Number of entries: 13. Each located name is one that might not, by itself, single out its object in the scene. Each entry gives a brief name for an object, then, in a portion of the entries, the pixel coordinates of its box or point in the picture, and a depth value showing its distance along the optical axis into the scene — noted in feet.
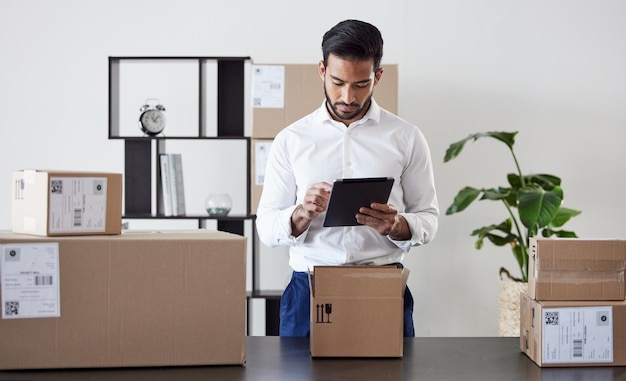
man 6.88
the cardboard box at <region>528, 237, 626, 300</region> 5.69
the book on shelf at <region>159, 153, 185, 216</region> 11.87
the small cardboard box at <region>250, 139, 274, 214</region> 11.81
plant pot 11.66
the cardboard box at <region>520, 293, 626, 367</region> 5.59
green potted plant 10.91
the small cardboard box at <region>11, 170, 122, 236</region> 5.31
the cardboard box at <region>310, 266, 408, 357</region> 5.70
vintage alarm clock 12.12
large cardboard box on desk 5.27
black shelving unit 12.09
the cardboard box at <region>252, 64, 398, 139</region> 11.76
